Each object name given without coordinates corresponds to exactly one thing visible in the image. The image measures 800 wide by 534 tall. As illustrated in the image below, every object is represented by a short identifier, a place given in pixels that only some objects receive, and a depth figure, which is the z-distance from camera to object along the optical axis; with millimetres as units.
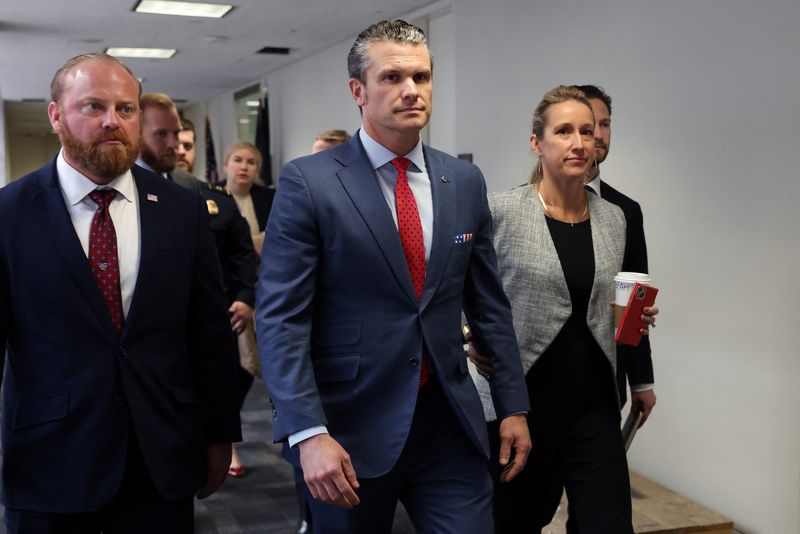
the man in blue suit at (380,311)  1776
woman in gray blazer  2271
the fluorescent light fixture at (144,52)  9594
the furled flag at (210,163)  13136
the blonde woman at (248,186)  5184
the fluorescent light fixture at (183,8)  7121
